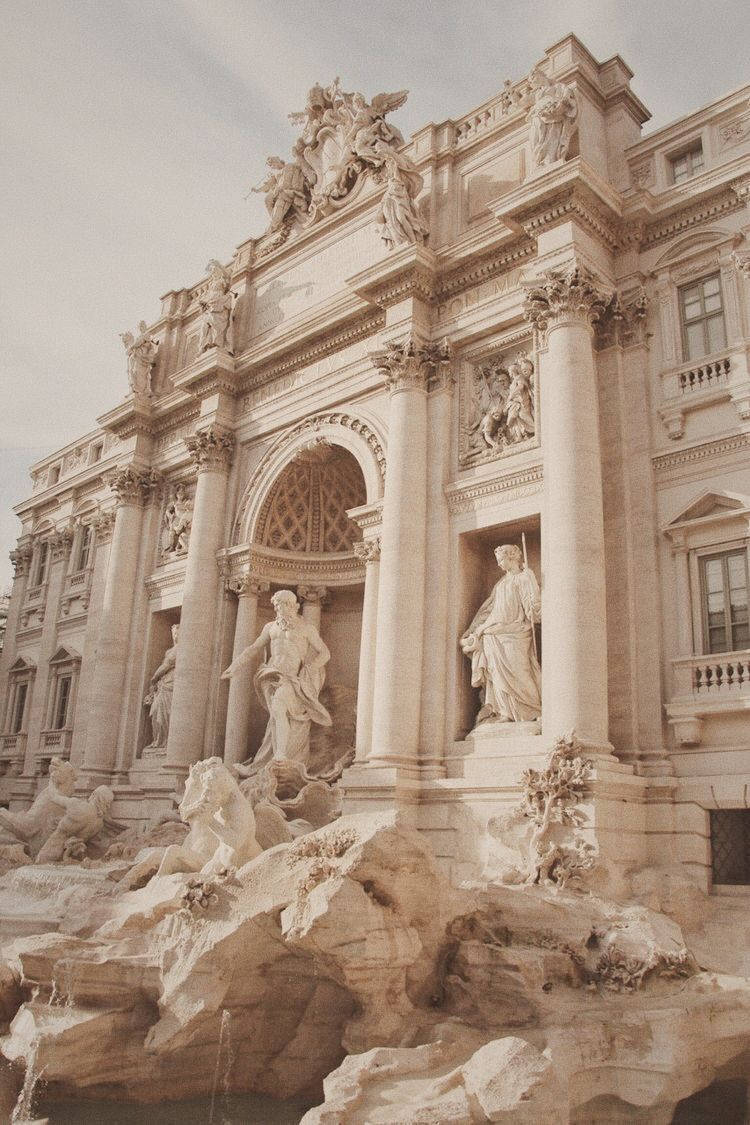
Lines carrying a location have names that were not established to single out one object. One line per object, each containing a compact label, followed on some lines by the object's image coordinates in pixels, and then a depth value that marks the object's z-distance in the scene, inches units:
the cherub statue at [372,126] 791.1
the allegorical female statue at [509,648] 558.3
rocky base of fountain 336.5
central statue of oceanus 688.4
